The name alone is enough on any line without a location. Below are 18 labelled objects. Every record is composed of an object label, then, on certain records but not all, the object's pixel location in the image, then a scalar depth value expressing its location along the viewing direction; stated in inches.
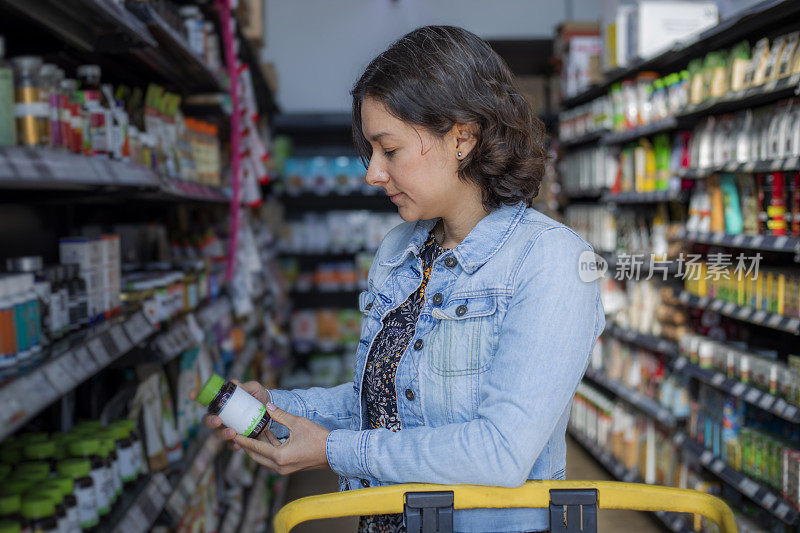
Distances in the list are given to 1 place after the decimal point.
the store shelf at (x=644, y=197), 149.8
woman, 47.0
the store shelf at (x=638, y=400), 152.0
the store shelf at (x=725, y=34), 112.8
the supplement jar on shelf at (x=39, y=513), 55.7
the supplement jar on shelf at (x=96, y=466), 67.4
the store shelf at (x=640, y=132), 150.6
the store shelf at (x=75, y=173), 44.5
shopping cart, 47.3
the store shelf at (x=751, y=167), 105.9
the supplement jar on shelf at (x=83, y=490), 64.4
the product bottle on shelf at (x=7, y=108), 52.0
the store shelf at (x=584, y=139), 200.1
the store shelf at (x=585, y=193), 201.2
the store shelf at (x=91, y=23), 63.7
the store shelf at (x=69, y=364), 45.7
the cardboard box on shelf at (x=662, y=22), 169.8
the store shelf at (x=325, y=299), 261.9
